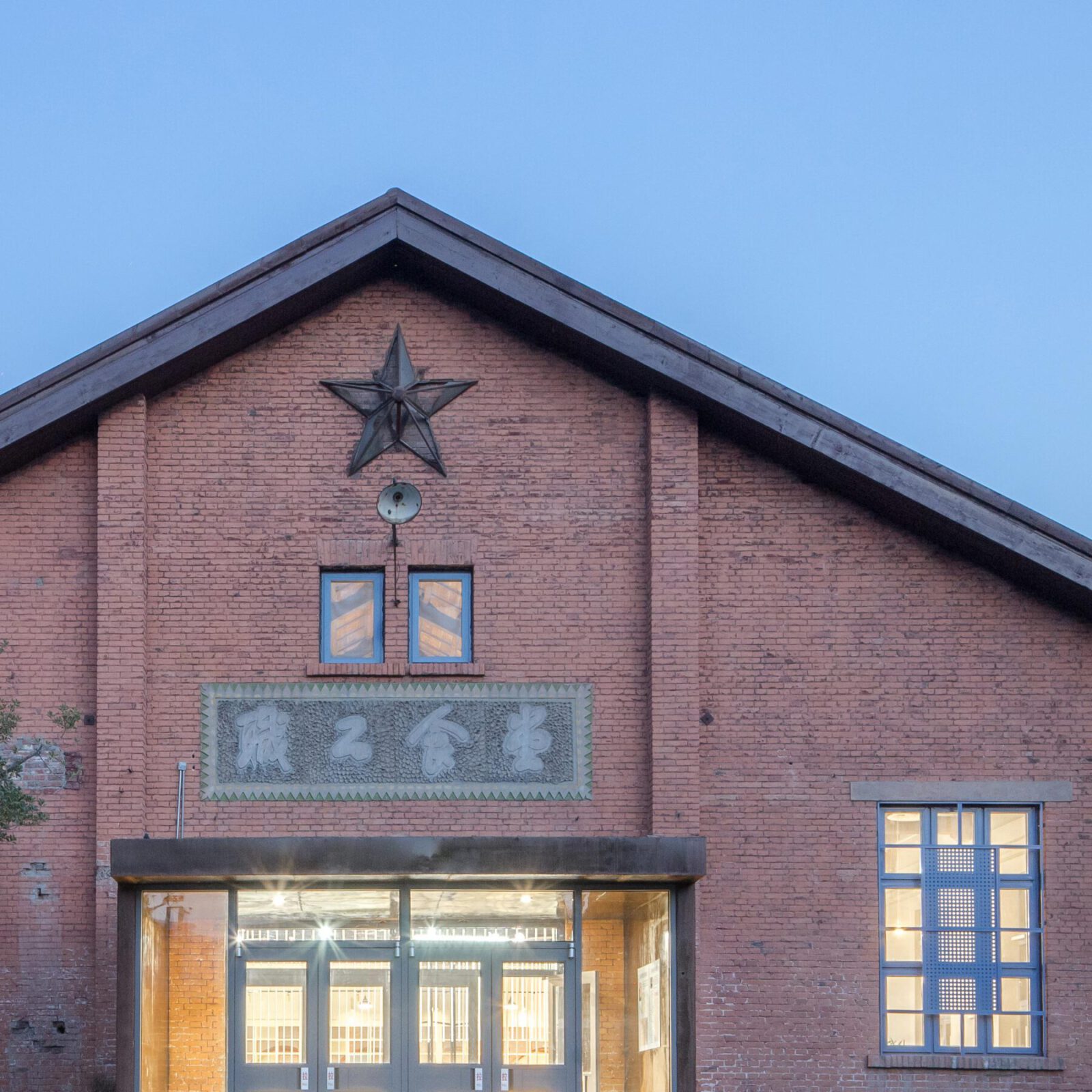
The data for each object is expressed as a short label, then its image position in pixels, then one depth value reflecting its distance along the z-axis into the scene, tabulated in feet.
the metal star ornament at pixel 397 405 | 59.21
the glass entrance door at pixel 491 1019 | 54.85
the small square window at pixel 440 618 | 58.49
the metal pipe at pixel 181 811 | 56.80
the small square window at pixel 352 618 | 58.44
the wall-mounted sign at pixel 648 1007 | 55.16
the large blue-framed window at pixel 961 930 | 56.54
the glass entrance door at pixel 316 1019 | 54.80
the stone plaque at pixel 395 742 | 57.16
